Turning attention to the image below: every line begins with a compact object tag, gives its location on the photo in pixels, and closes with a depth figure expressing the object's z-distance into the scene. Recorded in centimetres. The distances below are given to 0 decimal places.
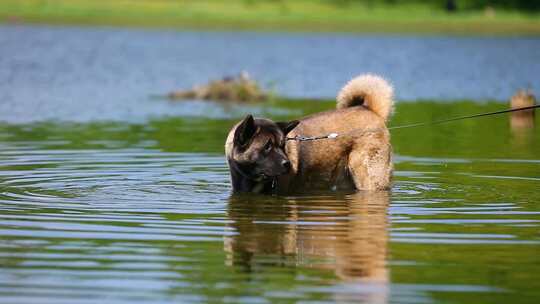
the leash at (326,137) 1387
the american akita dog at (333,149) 1356
